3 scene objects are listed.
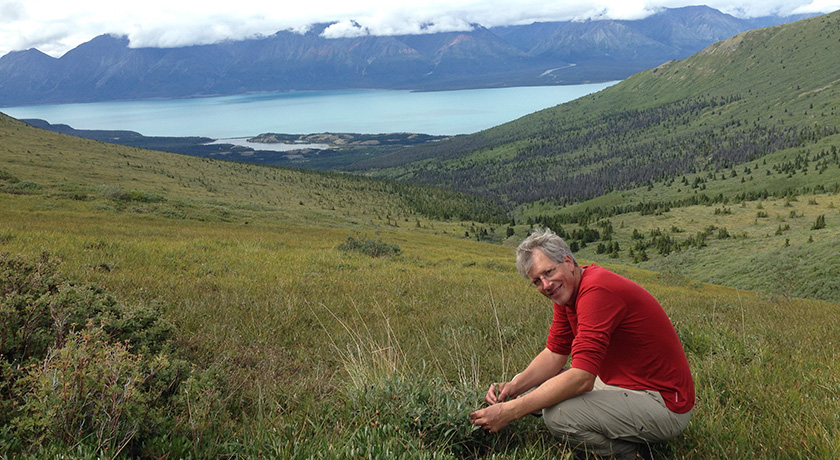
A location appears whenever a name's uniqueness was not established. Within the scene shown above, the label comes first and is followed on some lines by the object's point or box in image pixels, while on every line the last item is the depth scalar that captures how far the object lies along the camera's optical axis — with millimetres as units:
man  3422
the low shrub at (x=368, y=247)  19391
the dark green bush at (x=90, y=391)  2746
